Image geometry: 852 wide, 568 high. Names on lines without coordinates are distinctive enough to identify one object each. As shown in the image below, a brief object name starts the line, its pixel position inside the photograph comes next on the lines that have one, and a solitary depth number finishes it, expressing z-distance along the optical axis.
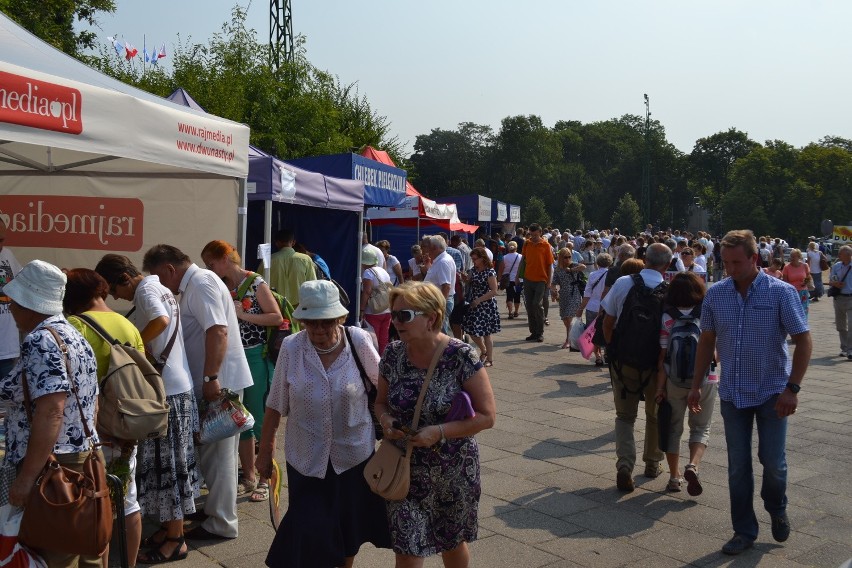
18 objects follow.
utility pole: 29.33
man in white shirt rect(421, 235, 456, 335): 9.91
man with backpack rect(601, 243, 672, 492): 6.08
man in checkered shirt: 4.84
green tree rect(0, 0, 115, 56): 23.25
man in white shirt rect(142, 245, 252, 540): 4.82
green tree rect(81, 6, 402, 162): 24.02
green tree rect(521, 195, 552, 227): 65.31
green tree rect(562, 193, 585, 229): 75.44
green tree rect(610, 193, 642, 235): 73.69
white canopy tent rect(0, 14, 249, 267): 4.43
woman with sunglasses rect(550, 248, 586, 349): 14.07
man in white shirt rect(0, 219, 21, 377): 6.39
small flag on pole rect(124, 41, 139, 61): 26.41
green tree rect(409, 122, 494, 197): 88.12
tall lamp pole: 61.42
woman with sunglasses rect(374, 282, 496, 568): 3.44
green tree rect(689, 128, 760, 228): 92.19
